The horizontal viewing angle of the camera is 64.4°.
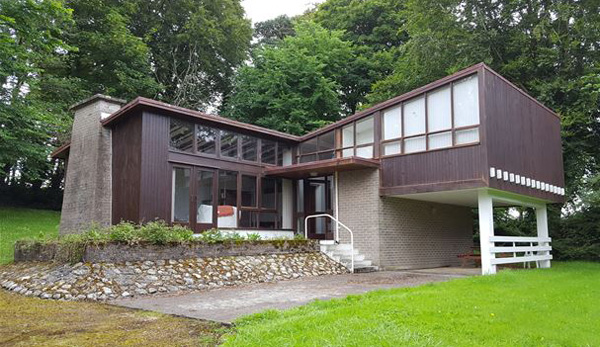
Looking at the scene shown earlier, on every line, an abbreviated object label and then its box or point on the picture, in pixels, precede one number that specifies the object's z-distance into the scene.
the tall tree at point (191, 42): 26.06
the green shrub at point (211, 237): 10.41
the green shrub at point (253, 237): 11.40
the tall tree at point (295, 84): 23.97
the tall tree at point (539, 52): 17.05
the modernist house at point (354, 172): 12.09
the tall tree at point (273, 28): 33.47
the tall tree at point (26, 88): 14.52
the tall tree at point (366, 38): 27.27
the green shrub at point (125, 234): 9.11
